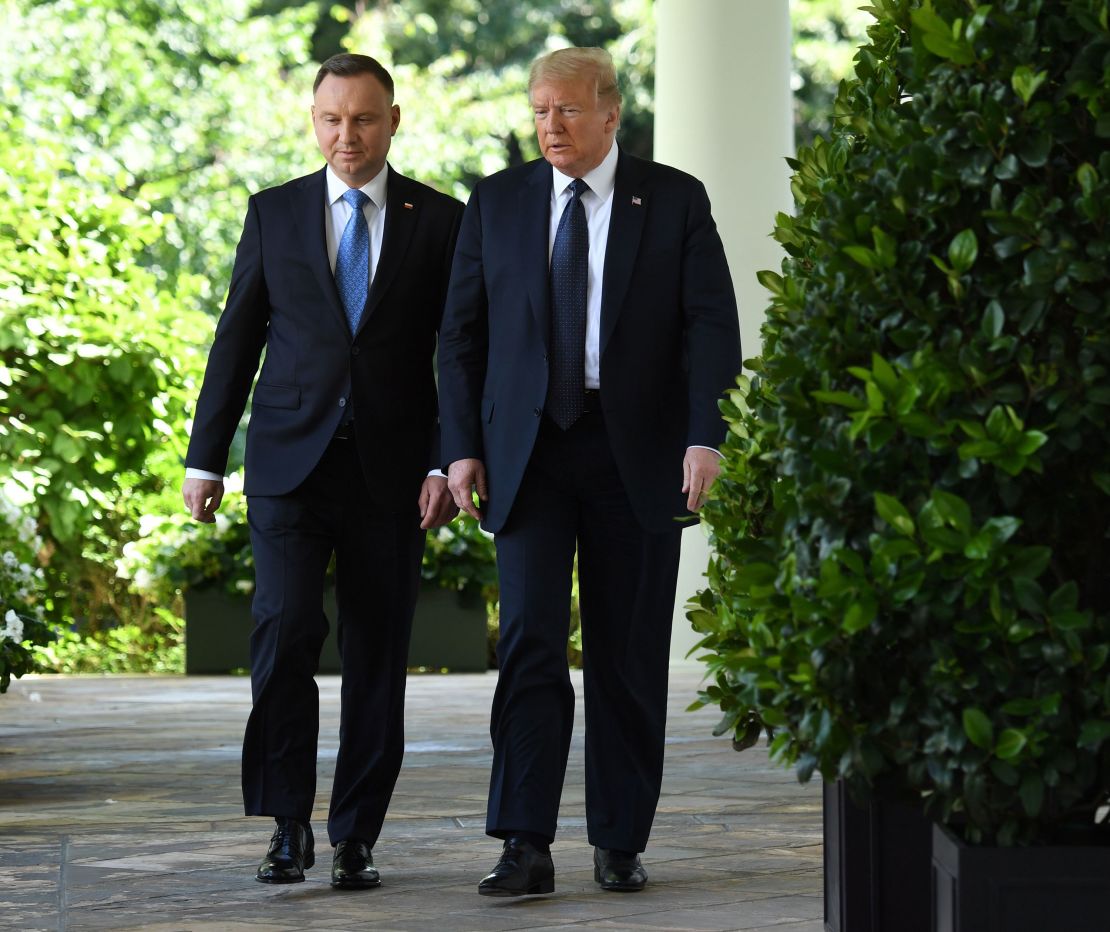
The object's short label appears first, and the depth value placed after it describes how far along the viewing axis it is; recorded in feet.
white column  63.46
